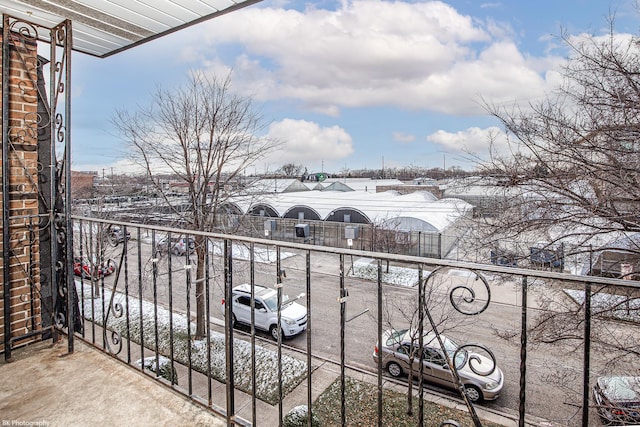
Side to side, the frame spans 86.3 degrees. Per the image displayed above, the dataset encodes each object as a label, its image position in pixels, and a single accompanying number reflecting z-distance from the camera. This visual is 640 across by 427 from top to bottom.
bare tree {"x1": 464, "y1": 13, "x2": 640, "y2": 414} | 5.35
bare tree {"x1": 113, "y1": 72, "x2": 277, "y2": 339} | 8.78
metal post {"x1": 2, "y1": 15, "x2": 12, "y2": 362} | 1.98
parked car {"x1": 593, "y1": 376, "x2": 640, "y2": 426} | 4.72
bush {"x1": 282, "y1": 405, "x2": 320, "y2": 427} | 4.54
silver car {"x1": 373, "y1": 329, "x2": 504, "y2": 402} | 5.93
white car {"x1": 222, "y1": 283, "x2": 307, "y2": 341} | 8.46
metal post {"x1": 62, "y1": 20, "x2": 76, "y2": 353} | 2.08
